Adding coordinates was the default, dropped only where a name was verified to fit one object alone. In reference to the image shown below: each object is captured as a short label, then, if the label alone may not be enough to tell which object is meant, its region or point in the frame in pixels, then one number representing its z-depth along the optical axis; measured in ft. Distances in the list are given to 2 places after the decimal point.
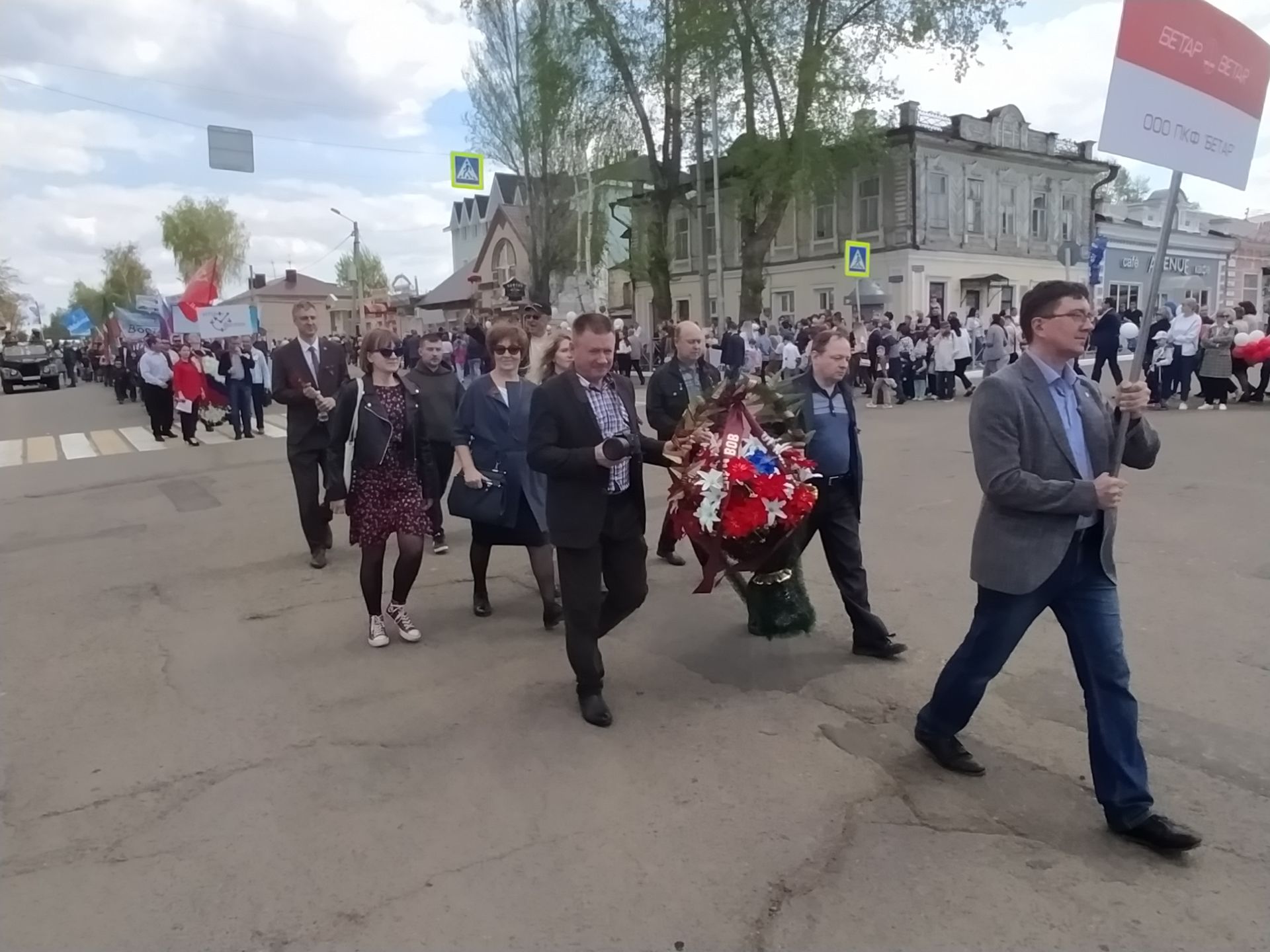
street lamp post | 155.52
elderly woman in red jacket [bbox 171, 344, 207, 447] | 53.26
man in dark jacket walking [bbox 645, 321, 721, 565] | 20.56
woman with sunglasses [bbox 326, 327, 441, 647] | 18.26
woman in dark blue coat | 18.79
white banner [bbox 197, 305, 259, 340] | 63.87
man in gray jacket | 10.93
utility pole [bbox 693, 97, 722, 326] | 98.63
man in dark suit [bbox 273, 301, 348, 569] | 24.54
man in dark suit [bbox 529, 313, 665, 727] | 14.48
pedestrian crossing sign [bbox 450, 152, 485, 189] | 77.82
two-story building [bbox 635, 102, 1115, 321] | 116.16
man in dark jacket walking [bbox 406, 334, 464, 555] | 23.76
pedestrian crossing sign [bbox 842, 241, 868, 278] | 74.74
